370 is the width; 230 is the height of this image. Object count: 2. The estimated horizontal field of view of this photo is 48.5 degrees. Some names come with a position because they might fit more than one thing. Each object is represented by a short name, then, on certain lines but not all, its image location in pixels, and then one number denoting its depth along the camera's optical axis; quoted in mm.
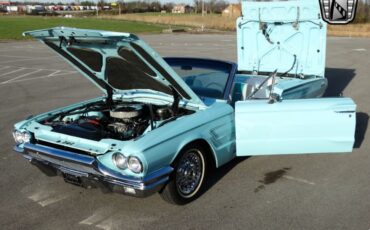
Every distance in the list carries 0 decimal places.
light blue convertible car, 3848
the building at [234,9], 67875
